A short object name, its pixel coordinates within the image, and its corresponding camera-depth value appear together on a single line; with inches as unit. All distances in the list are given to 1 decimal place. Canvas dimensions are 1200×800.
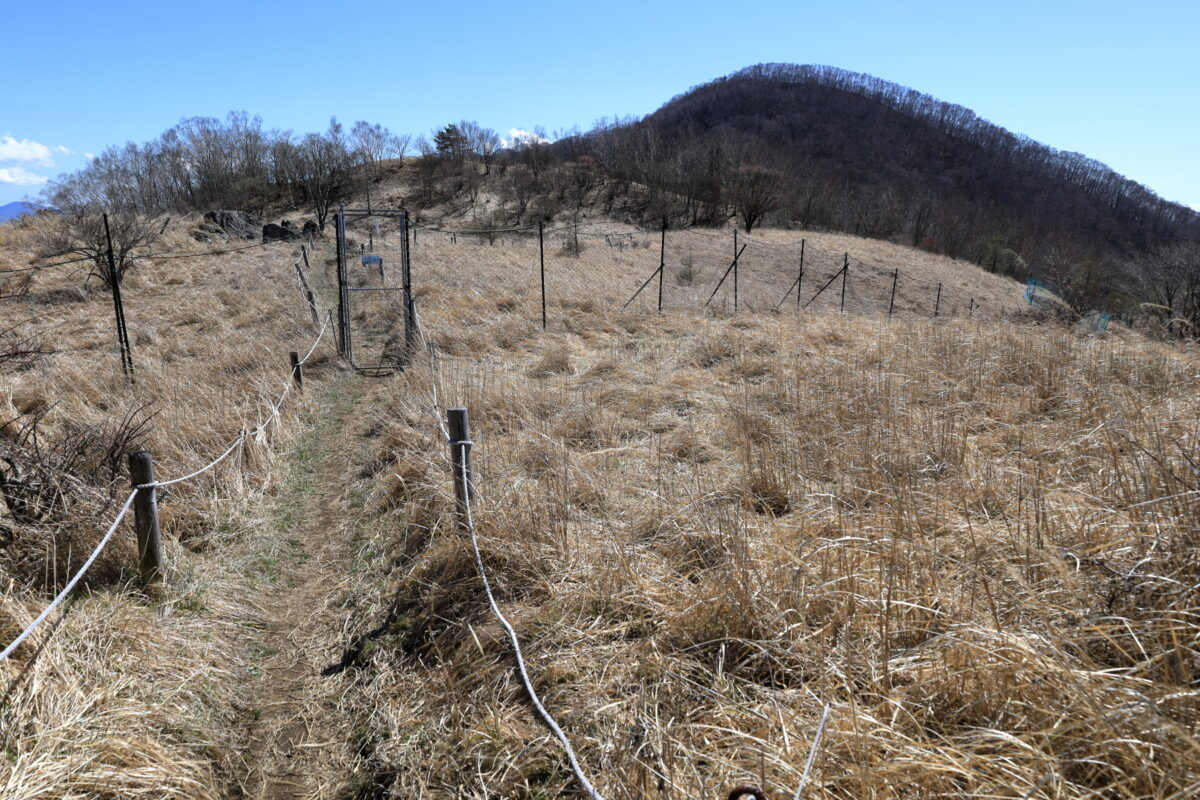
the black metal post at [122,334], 349.1
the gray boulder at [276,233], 1251.8
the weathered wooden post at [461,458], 155.6
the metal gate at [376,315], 398.6
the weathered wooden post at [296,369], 321.5
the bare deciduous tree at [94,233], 689.6
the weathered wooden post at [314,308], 479.5
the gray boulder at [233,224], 1219.2
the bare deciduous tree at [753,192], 1962.4
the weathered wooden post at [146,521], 141.5
